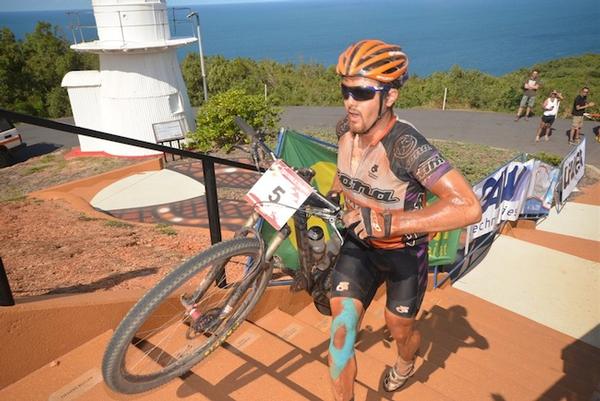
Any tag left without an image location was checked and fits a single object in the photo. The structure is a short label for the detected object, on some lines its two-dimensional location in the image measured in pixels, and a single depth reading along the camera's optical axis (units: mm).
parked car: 18422
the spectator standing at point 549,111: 17375
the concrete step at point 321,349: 3482
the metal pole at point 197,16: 20041
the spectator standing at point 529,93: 21188
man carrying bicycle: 2576
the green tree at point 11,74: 33500
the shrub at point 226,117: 17500
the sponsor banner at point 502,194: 7195
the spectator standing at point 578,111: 16359
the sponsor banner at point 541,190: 9414
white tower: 18812
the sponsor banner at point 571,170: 10867
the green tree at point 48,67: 34594
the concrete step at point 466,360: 3818
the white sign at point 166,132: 17719
